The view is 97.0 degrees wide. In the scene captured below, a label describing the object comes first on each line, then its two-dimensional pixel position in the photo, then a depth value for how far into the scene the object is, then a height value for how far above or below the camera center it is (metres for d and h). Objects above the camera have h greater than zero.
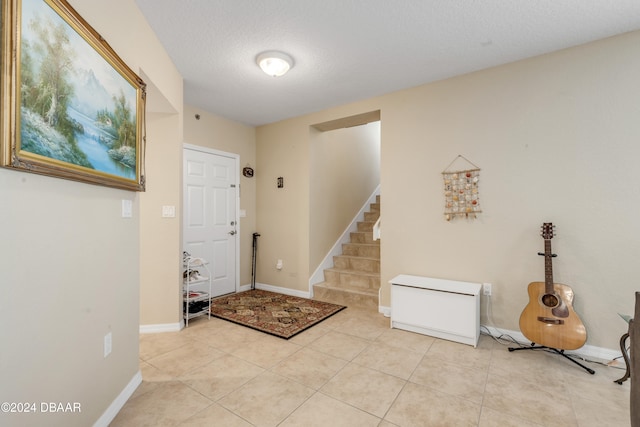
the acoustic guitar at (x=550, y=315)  2.20 -0.82
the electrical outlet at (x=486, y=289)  2.74 -0.72
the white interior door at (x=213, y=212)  3.72 +0.03
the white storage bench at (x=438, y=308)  2.53 -0.88
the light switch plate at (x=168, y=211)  2.88 +0.03
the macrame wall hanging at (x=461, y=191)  2.83 +0.24
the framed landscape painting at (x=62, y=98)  0.96 +0.50
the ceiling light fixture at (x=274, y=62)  2.51 +1.38
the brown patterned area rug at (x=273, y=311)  2.96 -1.17
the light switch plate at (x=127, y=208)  1.77 +0.04
